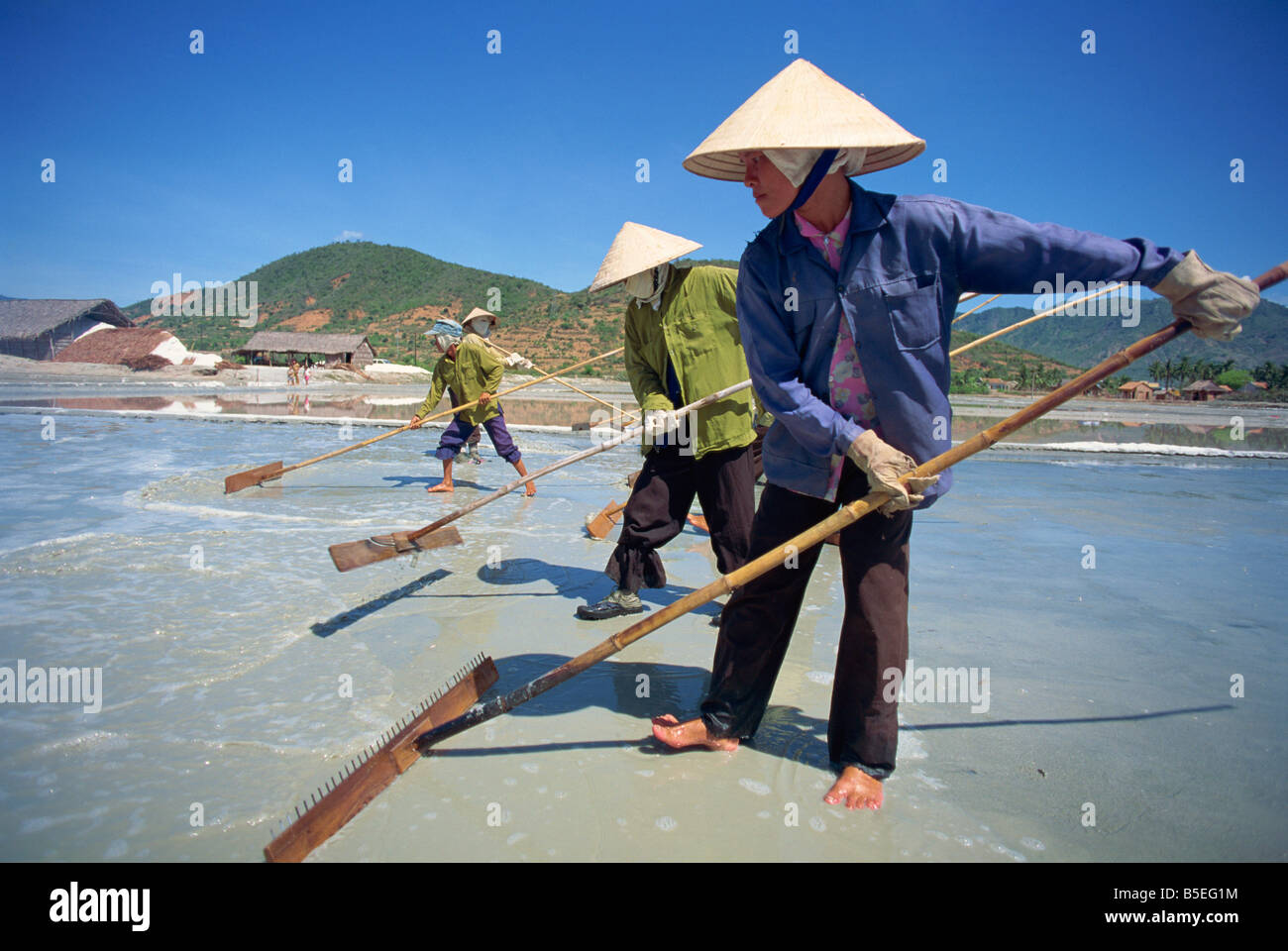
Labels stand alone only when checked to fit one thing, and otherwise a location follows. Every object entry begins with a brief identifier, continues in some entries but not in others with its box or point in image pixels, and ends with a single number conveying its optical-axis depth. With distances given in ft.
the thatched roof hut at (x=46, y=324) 115.34
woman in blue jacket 5.69
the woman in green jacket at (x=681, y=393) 10.37
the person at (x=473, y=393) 22.31
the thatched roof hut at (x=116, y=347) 114.21
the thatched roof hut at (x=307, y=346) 142.20
